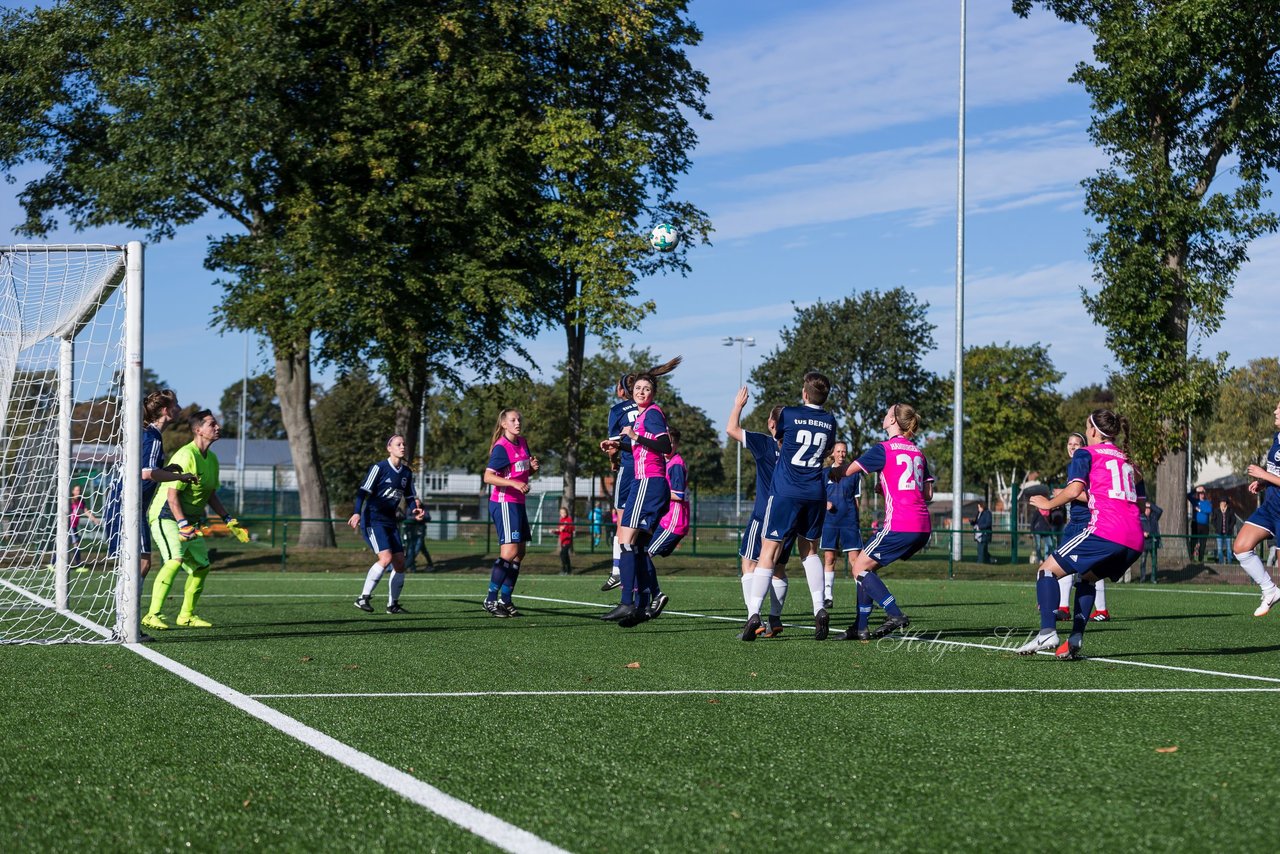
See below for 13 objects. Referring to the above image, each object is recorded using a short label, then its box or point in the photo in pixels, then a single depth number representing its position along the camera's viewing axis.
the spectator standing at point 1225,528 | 27.64
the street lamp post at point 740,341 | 77.12
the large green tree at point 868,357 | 61.34
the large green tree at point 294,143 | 26.75
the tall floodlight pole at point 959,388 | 31.48
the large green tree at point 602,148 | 27.47
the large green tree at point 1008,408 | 65.50
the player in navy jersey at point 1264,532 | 12.94
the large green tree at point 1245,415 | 68.94
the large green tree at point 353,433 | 69.62
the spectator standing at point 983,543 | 27.44
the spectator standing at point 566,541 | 26.17
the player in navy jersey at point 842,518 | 14.21
